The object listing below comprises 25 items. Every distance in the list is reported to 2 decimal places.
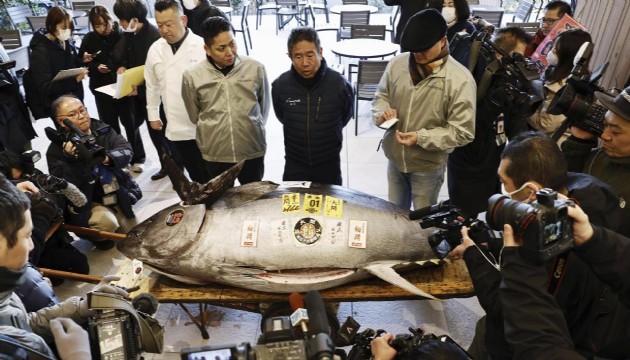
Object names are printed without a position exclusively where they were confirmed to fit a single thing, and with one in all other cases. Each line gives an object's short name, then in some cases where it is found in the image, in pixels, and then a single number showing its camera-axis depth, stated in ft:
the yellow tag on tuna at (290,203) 8.27
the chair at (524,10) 23.99
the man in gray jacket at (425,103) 8.42
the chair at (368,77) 16.39
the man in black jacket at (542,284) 4.44
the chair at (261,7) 29.16
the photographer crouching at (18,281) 4.88
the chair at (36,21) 22.57
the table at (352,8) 23.95
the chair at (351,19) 23.38
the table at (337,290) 8.01
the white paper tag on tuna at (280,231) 8.02
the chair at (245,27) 24.80
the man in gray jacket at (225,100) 9.60
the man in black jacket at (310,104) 9.21
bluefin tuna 7.95
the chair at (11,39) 19.88
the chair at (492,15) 22.34
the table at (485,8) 22.81
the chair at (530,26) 19.58
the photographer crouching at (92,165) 9.97
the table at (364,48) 18.71
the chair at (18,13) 23.74
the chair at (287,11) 27.02
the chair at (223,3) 25.18
